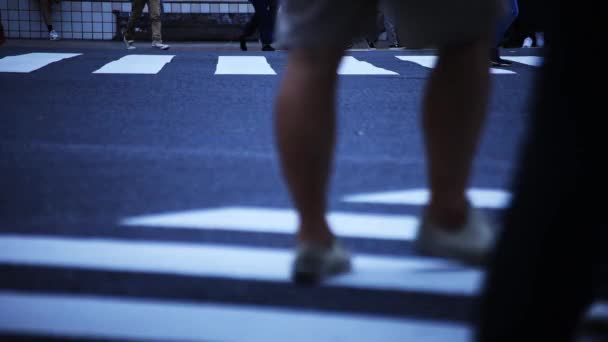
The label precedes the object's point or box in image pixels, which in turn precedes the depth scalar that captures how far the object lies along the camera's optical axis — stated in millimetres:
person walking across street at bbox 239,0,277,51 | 25094
